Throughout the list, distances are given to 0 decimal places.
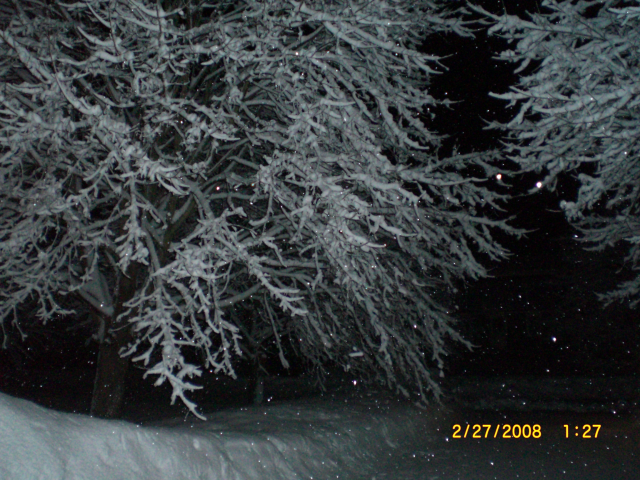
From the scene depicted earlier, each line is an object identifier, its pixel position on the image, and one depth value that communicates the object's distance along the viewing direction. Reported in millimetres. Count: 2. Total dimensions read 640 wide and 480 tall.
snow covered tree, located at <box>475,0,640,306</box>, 6043
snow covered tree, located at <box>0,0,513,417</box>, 6285
